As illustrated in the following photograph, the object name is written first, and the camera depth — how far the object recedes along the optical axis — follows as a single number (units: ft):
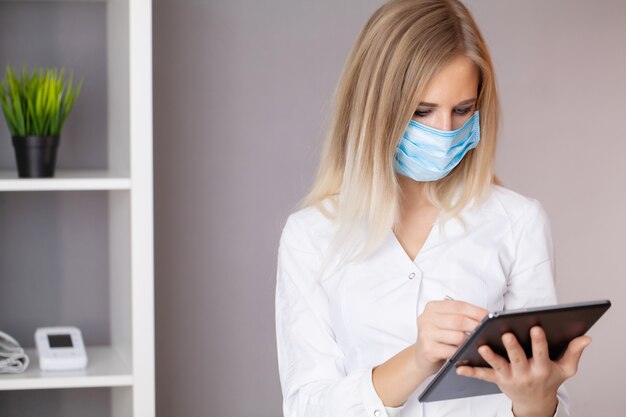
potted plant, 7.59
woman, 5.48
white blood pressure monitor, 7.77
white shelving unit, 7.44
